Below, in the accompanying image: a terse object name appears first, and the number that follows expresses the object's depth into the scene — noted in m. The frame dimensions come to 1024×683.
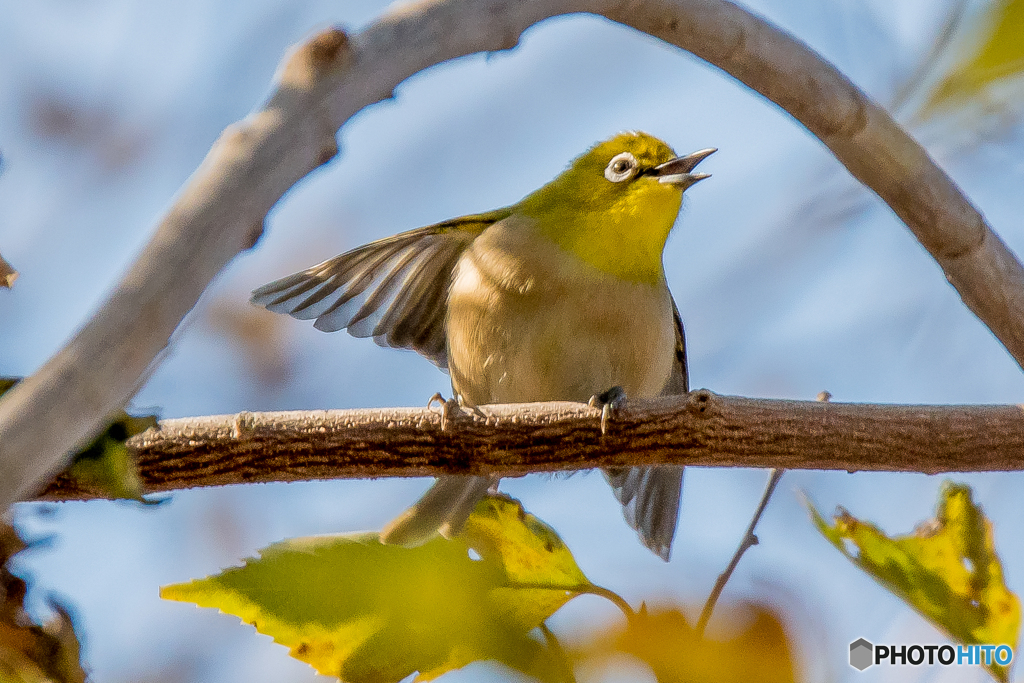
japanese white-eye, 3.15
